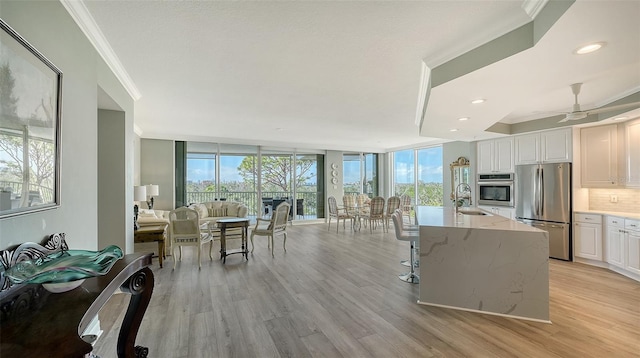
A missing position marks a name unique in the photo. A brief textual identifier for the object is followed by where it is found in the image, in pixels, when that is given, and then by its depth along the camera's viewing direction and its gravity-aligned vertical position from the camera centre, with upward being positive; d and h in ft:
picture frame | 3.77 +0.90
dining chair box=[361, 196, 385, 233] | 23.66 -2.60
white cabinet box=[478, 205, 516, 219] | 17.62 -2.07
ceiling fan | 8.25 +2.35
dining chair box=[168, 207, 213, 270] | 13.78 -2.42
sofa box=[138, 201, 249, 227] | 20.57 -2.34
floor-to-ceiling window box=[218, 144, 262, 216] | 25.29 +0.61
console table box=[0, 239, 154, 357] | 2.42 -1.44
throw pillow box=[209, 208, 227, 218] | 22.34 -2.57
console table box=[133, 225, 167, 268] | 13.60 -2.77
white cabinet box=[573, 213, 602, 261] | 13.70 -2.95
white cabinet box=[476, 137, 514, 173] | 17.81 +1.73
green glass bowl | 3.36 -1.17
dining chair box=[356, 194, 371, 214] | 26.84 -2.27
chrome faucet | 21.05 -0.62
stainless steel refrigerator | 14.75 -1.25
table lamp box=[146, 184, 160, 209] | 18.78 -0.59
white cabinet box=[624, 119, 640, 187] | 12.55 +1.30
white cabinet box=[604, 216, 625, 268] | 12.47 -2.93
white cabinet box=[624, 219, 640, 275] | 11.70 -2.94
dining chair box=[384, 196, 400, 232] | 24.08 -2.30
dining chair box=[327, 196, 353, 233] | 24.94 -2.86
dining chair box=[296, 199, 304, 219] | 28.70 -2.81
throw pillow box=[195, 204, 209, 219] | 21.08 -2.31
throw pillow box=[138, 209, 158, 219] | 16.14 -1.99
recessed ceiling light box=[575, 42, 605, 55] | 5.92 +3.00
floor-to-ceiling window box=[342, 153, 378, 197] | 31.65 +0.95
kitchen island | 8.63 -2.99
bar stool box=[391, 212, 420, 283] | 11.41 -2.43
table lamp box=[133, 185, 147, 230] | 16.21 -0.70
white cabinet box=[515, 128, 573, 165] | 14.89 +1.97
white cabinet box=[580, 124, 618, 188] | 13.69 +1.27
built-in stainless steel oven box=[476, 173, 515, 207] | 17.76 -0.63
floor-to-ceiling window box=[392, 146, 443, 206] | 27.02 +0.66
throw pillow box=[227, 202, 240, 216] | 22.47 -2.33
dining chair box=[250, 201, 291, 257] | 16.20 -2.64
